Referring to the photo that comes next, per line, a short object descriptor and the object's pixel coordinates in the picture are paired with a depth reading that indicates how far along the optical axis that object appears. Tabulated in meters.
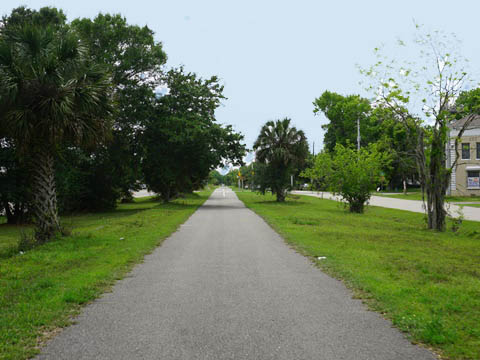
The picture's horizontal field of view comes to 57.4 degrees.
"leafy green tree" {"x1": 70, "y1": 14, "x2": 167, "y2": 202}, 28.80
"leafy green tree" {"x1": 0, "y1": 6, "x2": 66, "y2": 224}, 21.03
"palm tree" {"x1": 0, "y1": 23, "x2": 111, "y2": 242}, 11.61
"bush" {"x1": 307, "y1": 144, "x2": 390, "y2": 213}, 24.70
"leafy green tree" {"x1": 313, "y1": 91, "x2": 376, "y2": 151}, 66.38
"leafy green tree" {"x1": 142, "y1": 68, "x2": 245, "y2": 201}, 31.09
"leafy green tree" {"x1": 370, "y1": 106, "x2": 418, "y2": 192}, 16.48
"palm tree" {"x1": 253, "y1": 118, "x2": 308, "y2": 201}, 36.78
